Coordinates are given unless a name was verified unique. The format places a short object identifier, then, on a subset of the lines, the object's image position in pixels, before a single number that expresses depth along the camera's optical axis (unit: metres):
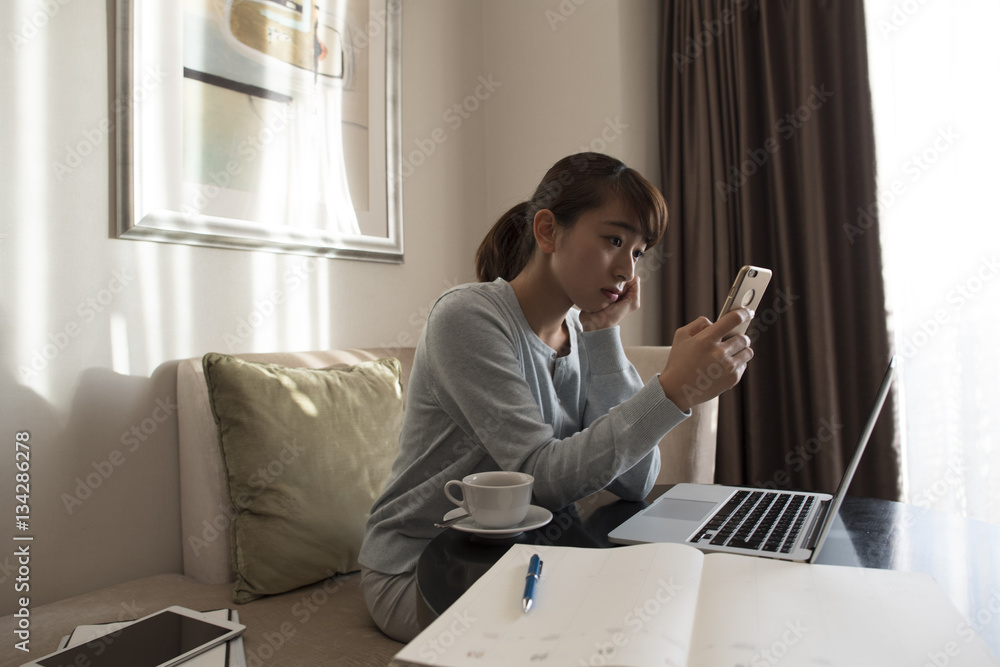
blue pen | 0.55
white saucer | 0.78
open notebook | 0.47
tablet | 0.93
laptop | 0.72
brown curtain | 1.94
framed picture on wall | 1.47
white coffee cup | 0.79
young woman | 0.92
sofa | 1.06
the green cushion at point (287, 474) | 1.31
